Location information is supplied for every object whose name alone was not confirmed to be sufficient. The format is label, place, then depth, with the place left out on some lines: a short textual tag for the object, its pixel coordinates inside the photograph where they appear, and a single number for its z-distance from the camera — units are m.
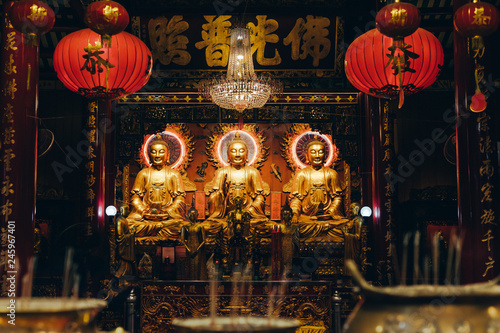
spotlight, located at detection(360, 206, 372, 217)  7.85
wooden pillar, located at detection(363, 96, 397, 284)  7.53
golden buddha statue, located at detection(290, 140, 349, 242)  8.32
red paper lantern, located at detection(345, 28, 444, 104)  4.99
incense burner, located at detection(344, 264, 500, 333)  1.41
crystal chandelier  6.97
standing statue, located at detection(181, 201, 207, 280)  6.86
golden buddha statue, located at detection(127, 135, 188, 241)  8.31
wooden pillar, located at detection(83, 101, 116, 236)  7.84
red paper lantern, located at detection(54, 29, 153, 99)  5.07
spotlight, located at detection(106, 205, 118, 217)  7.89
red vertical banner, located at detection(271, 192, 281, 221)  8.60
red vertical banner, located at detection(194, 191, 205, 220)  8.62
